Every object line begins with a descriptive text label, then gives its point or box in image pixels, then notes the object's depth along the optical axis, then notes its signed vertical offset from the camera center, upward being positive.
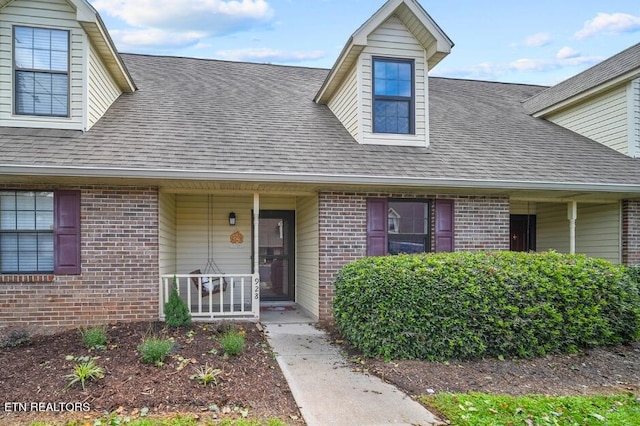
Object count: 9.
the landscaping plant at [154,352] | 5.11 -1.54
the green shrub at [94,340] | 5.76 -1.58
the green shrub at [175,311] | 6.91 -1.45
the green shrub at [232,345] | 5.50 -1.57
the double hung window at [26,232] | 6.88 -0.24
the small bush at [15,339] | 5.99 -1.67
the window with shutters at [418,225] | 8.10 -0.15
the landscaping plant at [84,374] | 4.54 -1.62
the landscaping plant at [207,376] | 4.62 -1.66
